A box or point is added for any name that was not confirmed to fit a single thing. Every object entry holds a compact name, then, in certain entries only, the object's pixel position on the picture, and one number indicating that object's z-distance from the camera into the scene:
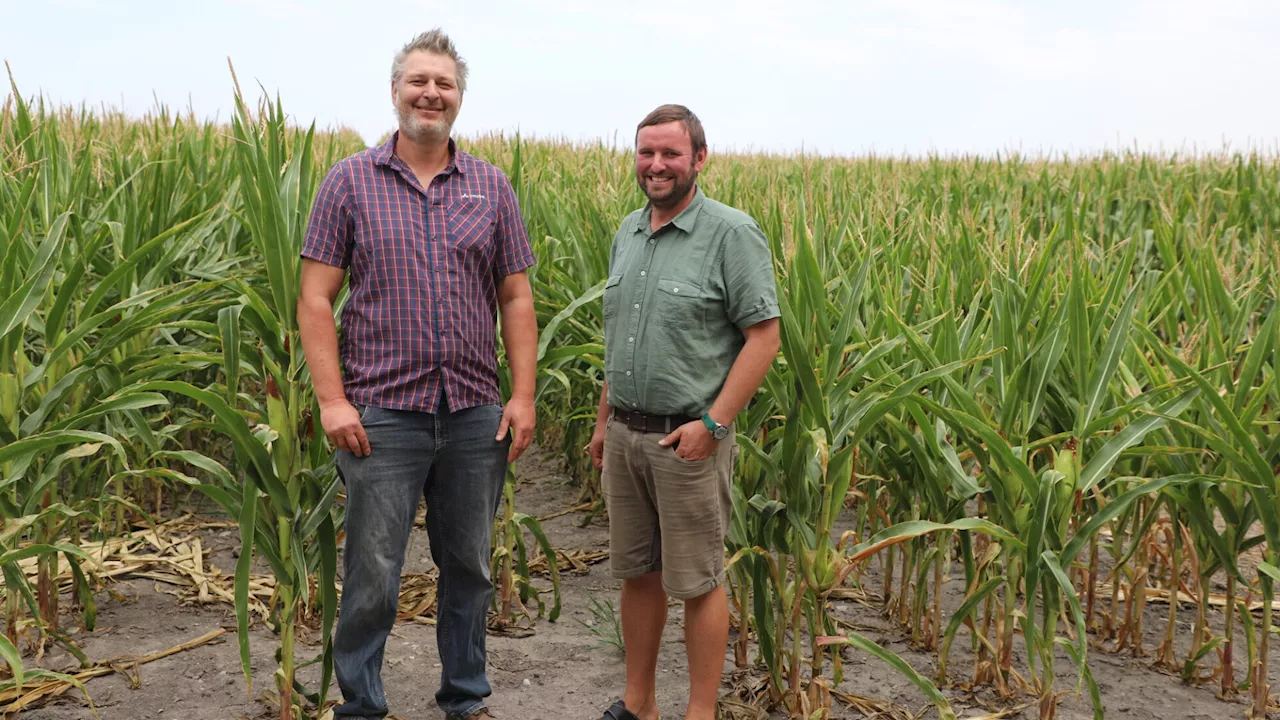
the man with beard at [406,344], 2.58
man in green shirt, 2.57
